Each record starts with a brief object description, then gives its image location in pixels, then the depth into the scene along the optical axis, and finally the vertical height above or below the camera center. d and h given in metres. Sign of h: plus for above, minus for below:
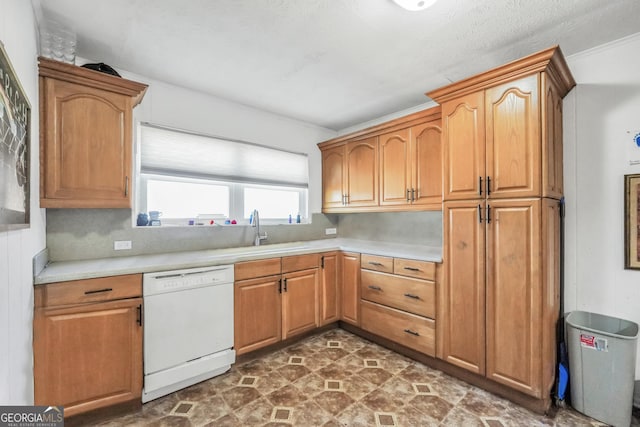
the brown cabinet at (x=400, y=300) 2.38 -0.82
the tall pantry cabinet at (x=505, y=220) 1.80 -0.05
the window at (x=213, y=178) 2.57 +0.40
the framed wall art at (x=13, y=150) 0.96 +0.27
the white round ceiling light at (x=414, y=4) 1.52 +1.16
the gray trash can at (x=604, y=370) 1.67 -1.01
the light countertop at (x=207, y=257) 1.73 -0.36
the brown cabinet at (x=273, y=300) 2.37 -0.80
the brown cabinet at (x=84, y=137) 1.78 +0.55
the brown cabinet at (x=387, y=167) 2.67 +0.52
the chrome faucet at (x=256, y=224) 3.09 -0.10
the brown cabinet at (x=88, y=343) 1.58 -0.77
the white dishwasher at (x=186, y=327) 1.91 -0.83
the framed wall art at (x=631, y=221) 1.87 -0.07
